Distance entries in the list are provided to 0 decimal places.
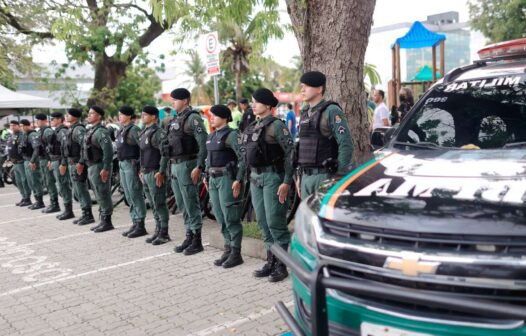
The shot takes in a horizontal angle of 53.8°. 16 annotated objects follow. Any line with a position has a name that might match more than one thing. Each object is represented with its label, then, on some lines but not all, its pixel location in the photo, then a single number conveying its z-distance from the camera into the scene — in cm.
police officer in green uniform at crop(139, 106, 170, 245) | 705
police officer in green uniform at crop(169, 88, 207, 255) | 644
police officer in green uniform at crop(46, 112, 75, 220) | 986
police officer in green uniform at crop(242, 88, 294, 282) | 519
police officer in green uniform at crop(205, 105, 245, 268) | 582
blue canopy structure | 1275
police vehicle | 203
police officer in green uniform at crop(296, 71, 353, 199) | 464
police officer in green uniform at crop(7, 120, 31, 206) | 1179
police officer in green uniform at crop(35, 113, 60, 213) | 1059
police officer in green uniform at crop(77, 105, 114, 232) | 827
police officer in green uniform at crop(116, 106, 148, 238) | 766
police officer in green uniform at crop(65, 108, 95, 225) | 905
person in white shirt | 995
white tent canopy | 1554
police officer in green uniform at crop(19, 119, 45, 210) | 1120
